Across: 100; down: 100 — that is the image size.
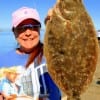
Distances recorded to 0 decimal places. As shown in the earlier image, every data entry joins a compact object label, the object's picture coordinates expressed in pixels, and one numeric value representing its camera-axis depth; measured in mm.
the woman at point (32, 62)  1118
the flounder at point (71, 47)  925
